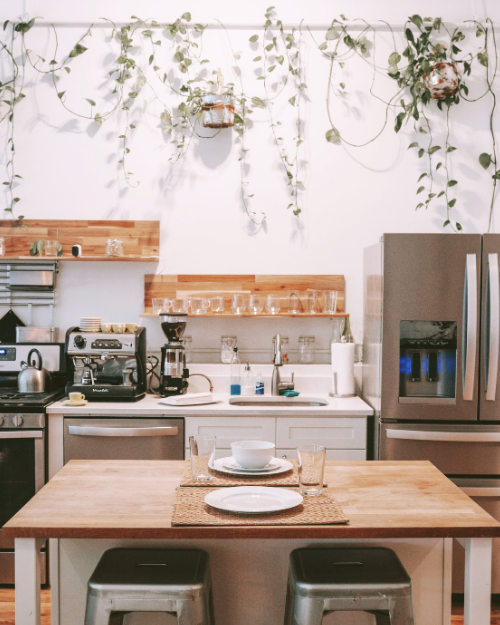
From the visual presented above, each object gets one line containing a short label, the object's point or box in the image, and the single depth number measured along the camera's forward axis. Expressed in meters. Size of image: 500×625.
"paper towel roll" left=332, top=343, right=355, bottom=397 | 3.55
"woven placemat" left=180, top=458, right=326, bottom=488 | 1.76
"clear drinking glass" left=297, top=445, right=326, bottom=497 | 1.66
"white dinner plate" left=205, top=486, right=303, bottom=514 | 1.53
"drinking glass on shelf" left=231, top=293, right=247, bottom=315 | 3.71
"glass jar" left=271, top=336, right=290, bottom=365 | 3.71
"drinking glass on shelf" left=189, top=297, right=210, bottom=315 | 3.72
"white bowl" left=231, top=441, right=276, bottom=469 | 1.83
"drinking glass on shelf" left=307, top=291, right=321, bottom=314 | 3.74
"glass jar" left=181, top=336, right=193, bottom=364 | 3.85
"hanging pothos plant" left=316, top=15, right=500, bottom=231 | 3.79
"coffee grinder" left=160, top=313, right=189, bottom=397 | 3.44
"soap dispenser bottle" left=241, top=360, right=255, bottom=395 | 3.65
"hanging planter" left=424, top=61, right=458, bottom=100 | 3.68
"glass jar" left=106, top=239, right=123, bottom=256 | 3.67
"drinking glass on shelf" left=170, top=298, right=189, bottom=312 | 3.73
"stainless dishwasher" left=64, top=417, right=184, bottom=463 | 3.12
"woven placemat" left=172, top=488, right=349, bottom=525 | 1.47
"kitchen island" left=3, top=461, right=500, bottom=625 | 1.46
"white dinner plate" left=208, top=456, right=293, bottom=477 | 1.82
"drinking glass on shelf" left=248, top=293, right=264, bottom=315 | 3.73
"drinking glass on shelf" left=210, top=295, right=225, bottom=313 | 3.74
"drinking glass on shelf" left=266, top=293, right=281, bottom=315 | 3.71
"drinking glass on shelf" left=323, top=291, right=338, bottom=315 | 3.75
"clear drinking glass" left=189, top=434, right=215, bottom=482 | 1.75
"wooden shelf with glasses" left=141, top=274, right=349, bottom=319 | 3.82
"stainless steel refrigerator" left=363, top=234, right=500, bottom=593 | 3.02
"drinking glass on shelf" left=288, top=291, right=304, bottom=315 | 3.77
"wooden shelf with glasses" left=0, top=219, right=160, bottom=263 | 3.84
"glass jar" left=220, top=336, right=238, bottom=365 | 3.79
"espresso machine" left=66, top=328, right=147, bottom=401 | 3.39
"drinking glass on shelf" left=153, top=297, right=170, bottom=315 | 3.72
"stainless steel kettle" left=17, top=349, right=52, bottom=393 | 3.39
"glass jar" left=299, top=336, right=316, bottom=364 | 3.84
